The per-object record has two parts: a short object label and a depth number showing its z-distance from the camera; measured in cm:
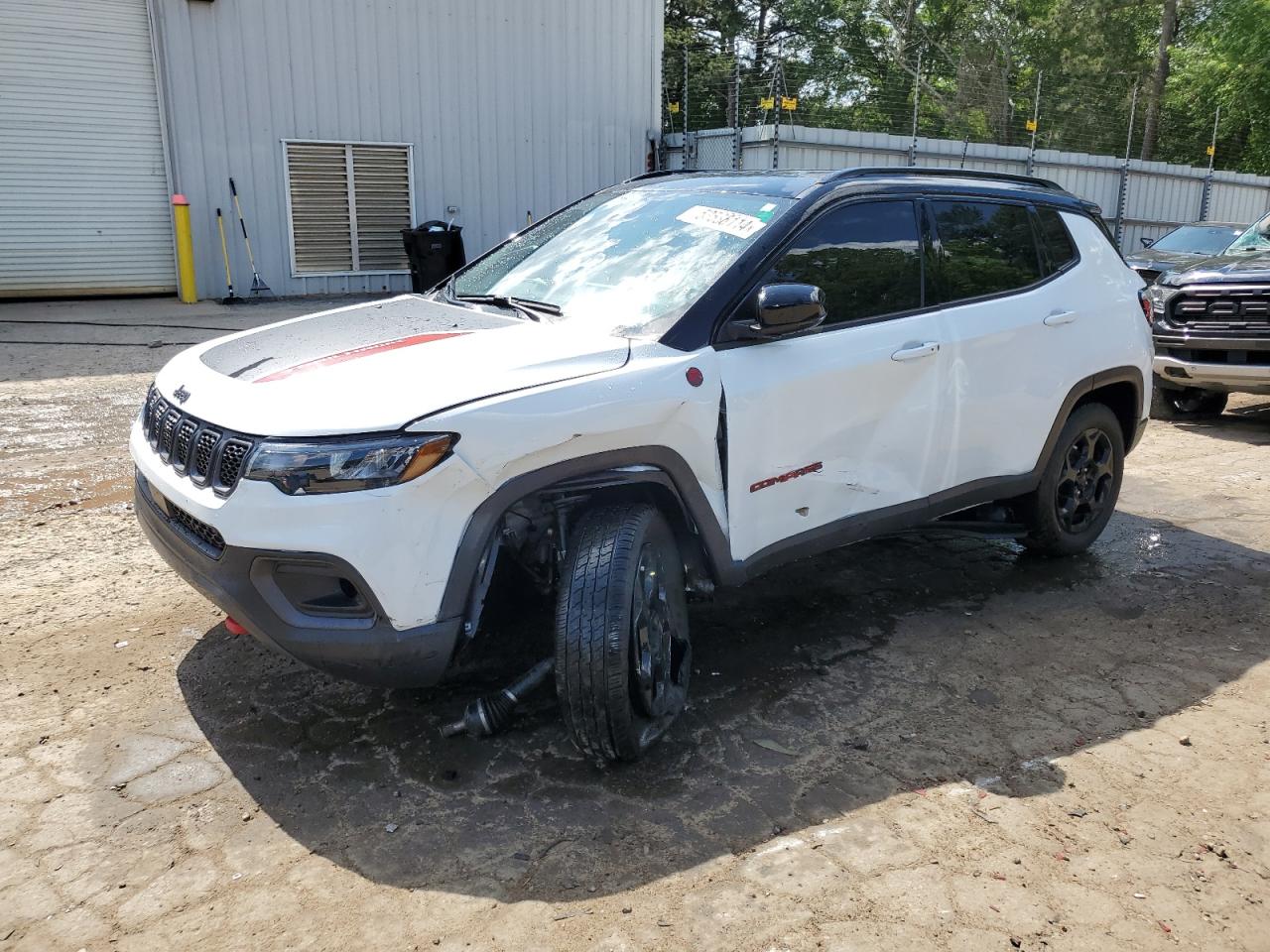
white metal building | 1302
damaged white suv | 271
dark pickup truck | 782
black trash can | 1460
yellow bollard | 1327
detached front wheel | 286
